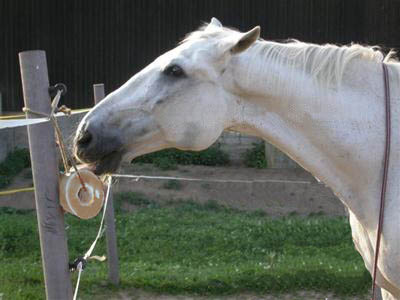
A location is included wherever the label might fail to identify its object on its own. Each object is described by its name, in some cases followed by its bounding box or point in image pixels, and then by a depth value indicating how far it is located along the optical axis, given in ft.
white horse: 8.97
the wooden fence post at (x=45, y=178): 8.81
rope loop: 8.80
